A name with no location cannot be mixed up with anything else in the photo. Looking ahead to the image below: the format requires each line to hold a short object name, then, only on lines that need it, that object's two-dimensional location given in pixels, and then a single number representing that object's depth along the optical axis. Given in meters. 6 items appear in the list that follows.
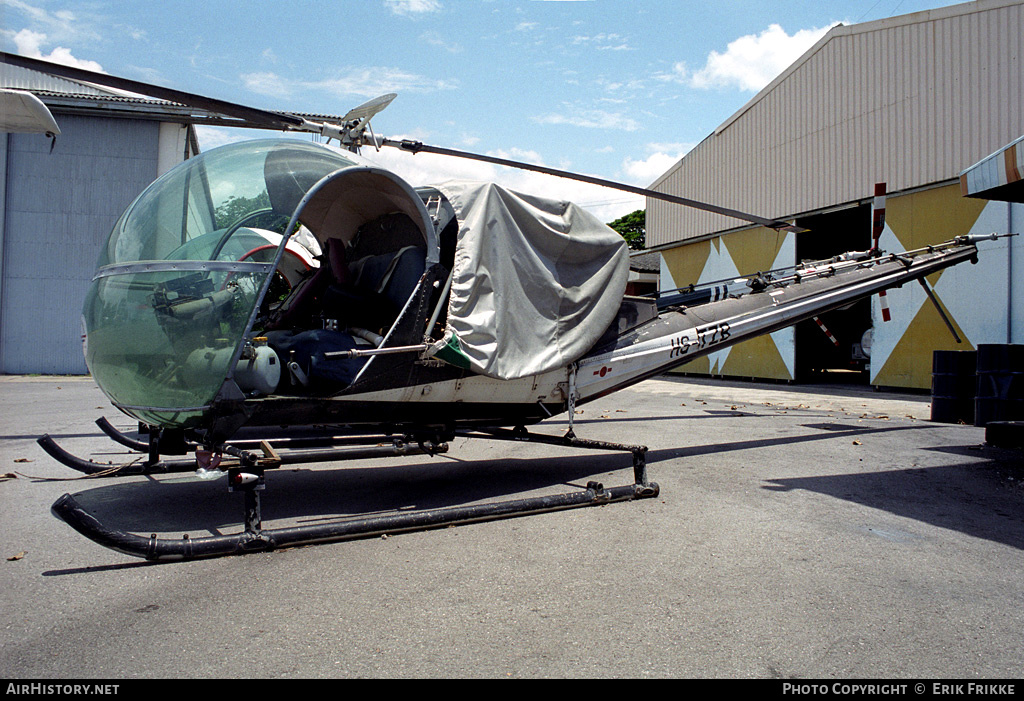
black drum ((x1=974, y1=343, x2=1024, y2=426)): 7.85
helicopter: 4.08
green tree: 53.19
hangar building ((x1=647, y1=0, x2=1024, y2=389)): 12.48
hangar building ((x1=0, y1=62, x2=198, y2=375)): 21.27
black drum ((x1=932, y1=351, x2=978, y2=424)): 9.13
